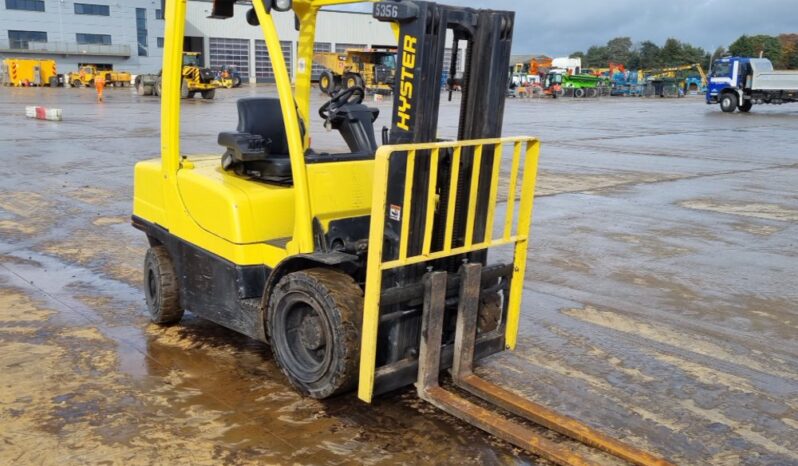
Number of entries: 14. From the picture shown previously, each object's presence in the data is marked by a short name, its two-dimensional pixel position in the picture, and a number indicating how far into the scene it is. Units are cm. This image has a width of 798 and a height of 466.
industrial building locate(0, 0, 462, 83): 6738
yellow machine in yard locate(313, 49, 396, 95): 4662
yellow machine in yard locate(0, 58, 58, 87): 5156
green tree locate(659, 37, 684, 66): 8884
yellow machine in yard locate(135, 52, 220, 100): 3747
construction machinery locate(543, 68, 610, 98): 5594
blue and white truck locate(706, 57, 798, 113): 3488
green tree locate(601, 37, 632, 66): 9961
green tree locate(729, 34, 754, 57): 8712
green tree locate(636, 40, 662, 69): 9238
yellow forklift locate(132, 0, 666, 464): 352
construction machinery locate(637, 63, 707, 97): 6069
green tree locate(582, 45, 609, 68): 10062
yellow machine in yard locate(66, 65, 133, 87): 5369
